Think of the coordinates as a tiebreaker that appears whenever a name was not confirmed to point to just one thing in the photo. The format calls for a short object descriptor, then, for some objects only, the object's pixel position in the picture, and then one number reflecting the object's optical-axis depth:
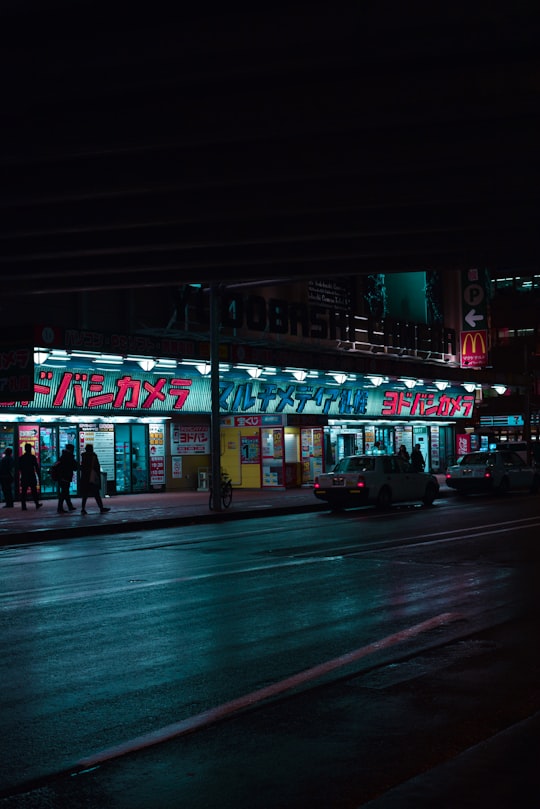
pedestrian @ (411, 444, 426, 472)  45.45
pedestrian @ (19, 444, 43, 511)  29.44
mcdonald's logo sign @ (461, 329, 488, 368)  55.22
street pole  29.34
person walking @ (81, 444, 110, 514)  28.22
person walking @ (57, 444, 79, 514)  28.59
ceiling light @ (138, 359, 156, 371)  33.12
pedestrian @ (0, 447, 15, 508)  30.19
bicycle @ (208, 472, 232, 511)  30.38
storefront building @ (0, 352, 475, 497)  32.91
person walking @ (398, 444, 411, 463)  45.97
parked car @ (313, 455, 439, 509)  29.56
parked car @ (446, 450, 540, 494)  35.81
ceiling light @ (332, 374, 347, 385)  42.66
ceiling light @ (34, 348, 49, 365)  29.63
